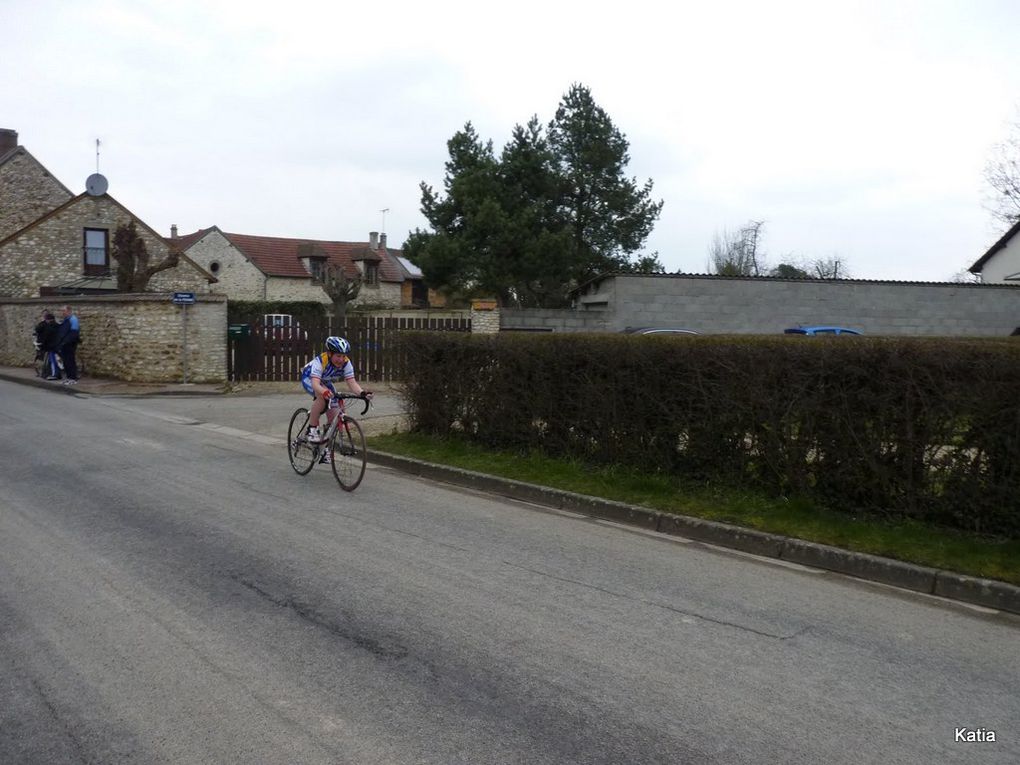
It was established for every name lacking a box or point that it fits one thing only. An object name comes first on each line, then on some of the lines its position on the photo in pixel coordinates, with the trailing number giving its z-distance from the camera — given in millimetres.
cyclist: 9602
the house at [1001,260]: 45031
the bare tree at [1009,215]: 47750
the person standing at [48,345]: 22155
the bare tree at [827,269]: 61997
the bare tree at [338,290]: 30469
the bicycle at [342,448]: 9438
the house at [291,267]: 56688
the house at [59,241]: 39094
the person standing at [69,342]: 21297
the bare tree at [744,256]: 61375
